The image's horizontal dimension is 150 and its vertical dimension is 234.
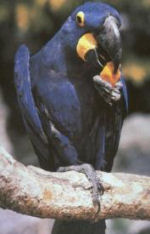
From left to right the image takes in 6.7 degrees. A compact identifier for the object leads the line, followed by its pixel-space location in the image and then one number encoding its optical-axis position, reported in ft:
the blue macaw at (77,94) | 16.76
